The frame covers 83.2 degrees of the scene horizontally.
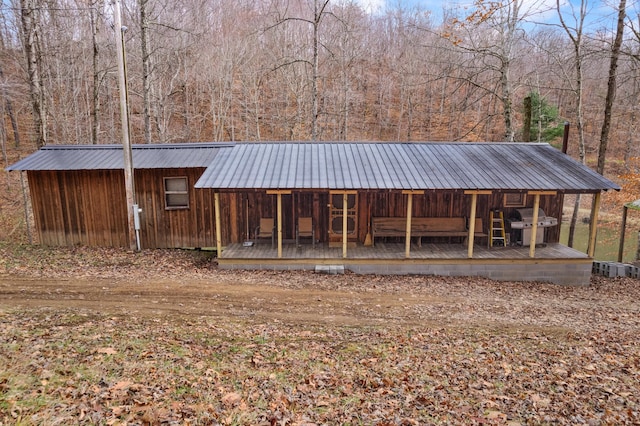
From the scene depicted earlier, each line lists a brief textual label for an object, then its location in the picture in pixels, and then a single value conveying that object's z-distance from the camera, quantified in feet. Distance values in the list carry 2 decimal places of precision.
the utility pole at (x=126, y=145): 33.12
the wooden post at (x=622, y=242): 42.09
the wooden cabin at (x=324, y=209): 34.09
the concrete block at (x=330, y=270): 33.14
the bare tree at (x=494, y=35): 46.06
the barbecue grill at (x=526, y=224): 37.32
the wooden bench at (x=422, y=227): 37.78
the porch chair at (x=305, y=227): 38.55
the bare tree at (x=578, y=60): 46.84
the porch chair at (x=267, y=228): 38.73
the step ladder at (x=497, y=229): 38.29
